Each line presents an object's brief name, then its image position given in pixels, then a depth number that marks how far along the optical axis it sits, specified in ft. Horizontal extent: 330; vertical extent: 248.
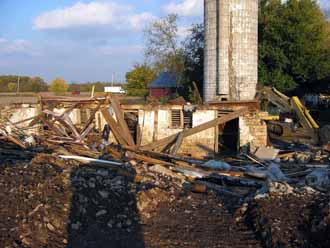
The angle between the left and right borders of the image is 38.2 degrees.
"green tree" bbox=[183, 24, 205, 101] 104.04
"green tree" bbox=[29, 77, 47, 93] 245.86
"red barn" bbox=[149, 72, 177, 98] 152.35
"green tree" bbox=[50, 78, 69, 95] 248.85
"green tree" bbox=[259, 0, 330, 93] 96.58
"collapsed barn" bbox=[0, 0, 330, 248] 24.18
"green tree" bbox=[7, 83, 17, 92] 247.50
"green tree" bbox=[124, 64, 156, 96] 178.81
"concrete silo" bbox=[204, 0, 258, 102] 73.26
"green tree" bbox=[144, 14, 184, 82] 146.21
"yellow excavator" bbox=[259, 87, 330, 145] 60.95
